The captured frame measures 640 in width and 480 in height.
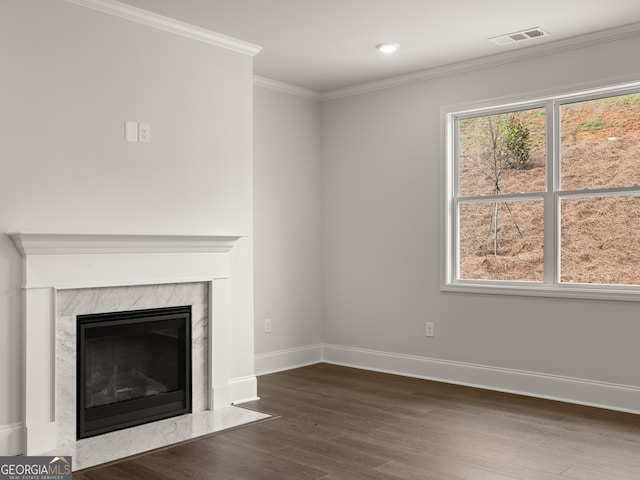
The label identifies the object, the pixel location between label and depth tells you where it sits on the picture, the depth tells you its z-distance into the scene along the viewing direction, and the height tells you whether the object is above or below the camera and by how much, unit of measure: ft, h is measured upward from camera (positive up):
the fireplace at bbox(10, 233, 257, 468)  10.90 -1.40
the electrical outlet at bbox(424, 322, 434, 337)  17.07 -2.44
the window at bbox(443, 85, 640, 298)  14.20 +1.12
